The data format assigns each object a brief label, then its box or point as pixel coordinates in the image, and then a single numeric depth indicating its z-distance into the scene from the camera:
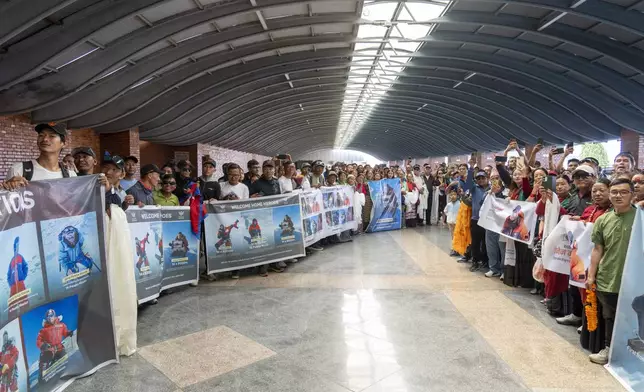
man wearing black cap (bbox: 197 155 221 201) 6.38
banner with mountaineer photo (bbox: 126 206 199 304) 4.67
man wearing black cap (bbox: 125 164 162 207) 4.98
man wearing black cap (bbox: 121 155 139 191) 5.15
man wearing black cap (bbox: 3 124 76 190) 3.12
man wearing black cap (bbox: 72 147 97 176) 3.86
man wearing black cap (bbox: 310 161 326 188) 9.61
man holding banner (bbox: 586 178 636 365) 3.26
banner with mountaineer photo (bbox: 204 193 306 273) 6.13
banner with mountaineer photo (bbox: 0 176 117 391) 2.58
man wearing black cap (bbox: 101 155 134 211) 4.20
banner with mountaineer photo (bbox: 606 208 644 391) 3.01
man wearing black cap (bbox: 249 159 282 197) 6.93
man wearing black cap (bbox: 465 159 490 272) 6.88
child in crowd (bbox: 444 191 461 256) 9.41
